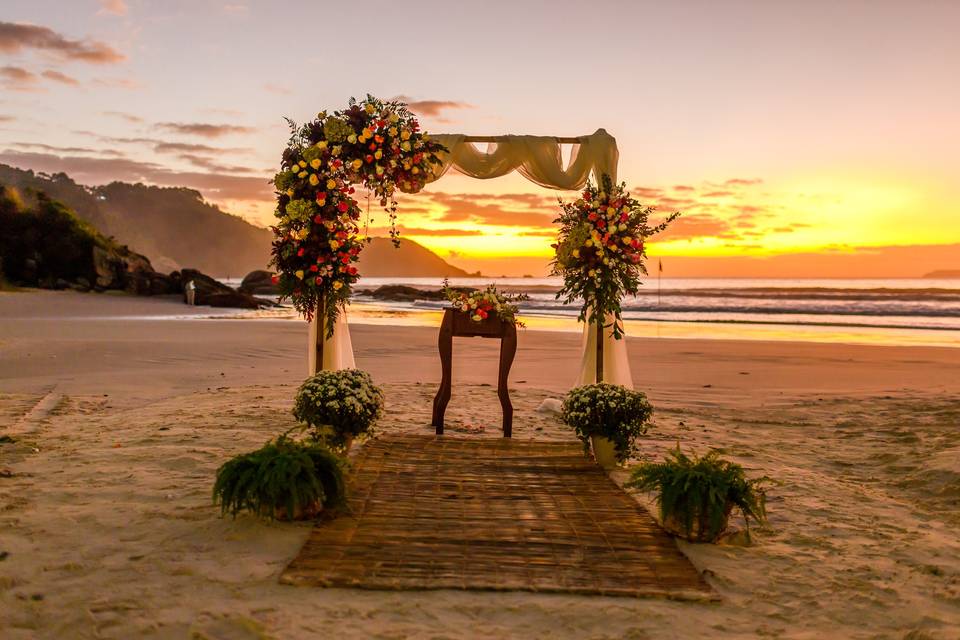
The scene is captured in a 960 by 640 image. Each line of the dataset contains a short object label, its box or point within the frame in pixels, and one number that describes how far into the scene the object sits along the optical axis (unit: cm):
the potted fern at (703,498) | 443
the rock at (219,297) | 2747
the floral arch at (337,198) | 747
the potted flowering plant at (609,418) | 620
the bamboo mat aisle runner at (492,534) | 379
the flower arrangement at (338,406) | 603
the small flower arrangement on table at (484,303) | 775
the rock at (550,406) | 908
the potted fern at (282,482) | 451
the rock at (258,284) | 4385
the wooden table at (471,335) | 775
